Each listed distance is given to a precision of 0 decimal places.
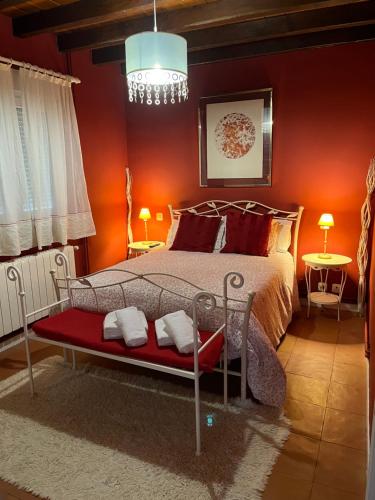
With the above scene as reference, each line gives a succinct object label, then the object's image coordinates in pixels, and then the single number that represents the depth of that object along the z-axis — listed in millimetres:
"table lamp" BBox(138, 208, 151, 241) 4445
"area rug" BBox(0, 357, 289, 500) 1749
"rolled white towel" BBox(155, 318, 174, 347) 2074
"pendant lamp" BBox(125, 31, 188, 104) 2051
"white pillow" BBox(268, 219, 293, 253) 3773
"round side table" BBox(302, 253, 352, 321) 3457
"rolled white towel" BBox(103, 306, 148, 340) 2193
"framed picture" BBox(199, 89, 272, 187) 3910
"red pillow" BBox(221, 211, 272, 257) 3596
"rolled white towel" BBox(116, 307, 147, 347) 2084
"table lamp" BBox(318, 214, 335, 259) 3557
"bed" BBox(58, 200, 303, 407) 2238
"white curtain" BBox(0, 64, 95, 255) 3009
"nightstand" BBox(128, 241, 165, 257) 4270
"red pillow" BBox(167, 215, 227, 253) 3789
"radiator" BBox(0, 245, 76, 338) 3049
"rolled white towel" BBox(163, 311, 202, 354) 1974
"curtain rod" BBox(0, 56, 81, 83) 2943
